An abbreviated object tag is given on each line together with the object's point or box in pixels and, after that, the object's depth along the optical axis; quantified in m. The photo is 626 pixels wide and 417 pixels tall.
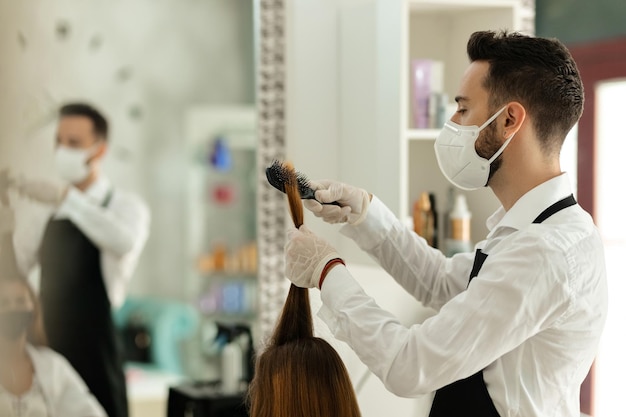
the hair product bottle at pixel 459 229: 3.61
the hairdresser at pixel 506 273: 2.65
